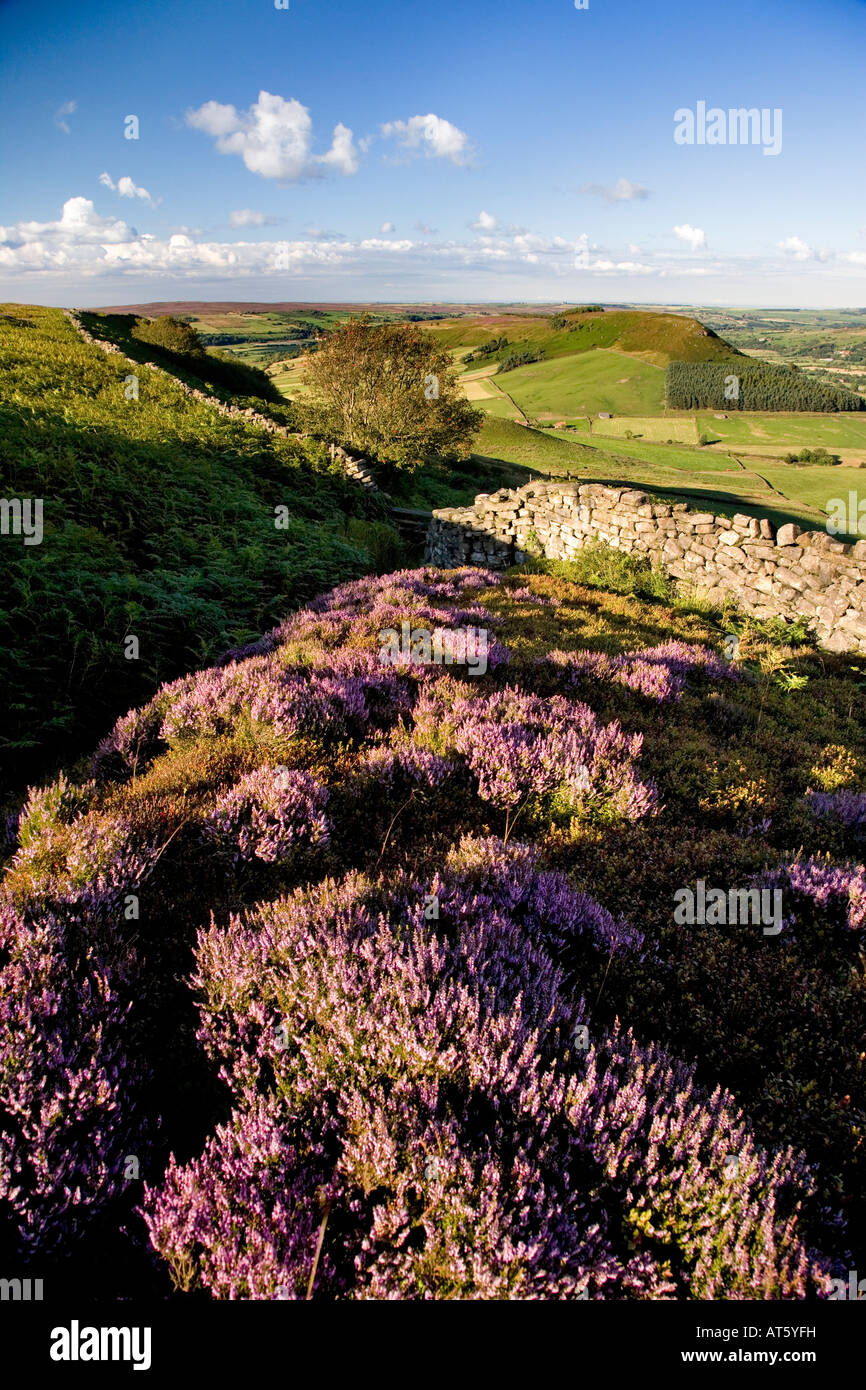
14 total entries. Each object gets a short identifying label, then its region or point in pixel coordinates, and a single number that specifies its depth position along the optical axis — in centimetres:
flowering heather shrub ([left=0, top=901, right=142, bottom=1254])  213
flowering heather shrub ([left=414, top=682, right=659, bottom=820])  466
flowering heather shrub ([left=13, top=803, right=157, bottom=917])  327
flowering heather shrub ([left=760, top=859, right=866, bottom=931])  369
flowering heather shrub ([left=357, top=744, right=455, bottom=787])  475
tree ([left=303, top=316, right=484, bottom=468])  3266
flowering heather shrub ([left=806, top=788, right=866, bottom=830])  485
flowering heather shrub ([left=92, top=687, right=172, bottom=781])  510
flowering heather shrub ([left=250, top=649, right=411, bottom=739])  529
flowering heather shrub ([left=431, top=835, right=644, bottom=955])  332
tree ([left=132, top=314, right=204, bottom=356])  3998
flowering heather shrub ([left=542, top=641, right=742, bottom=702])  692
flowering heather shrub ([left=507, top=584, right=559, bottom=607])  1070
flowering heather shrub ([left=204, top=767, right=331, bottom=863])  391
